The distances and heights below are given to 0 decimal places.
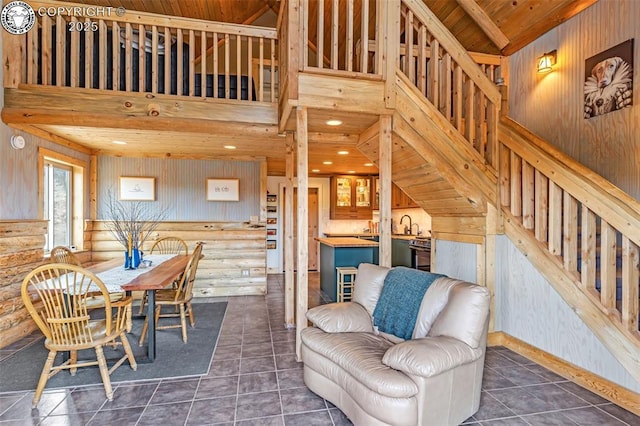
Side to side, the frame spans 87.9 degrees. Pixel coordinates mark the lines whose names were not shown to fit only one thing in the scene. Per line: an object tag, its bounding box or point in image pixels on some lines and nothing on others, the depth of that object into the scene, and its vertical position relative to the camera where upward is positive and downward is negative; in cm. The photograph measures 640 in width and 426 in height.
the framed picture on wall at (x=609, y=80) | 311 +130
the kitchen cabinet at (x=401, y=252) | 609 -78
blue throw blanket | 236 -66
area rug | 267 -136
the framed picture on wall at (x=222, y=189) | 561 +38
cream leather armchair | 181 -91
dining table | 271 -60
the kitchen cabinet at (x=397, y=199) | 678 +26
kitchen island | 504 -67
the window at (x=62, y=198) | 435 +18
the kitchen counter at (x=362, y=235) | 645 -51
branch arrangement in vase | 525 -6
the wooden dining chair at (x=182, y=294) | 345 -90
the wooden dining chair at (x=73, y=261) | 305 -53
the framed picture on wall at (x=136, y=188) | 539 +38
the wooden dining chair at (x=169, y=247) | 529 -58
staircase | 260 +37
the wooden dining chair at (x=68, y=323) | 226 -80
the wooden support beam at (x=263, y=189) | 570 +39
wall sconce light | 392 +181
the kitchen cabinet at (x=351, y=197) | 761 +34
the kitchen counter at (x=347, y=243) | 498 -49
